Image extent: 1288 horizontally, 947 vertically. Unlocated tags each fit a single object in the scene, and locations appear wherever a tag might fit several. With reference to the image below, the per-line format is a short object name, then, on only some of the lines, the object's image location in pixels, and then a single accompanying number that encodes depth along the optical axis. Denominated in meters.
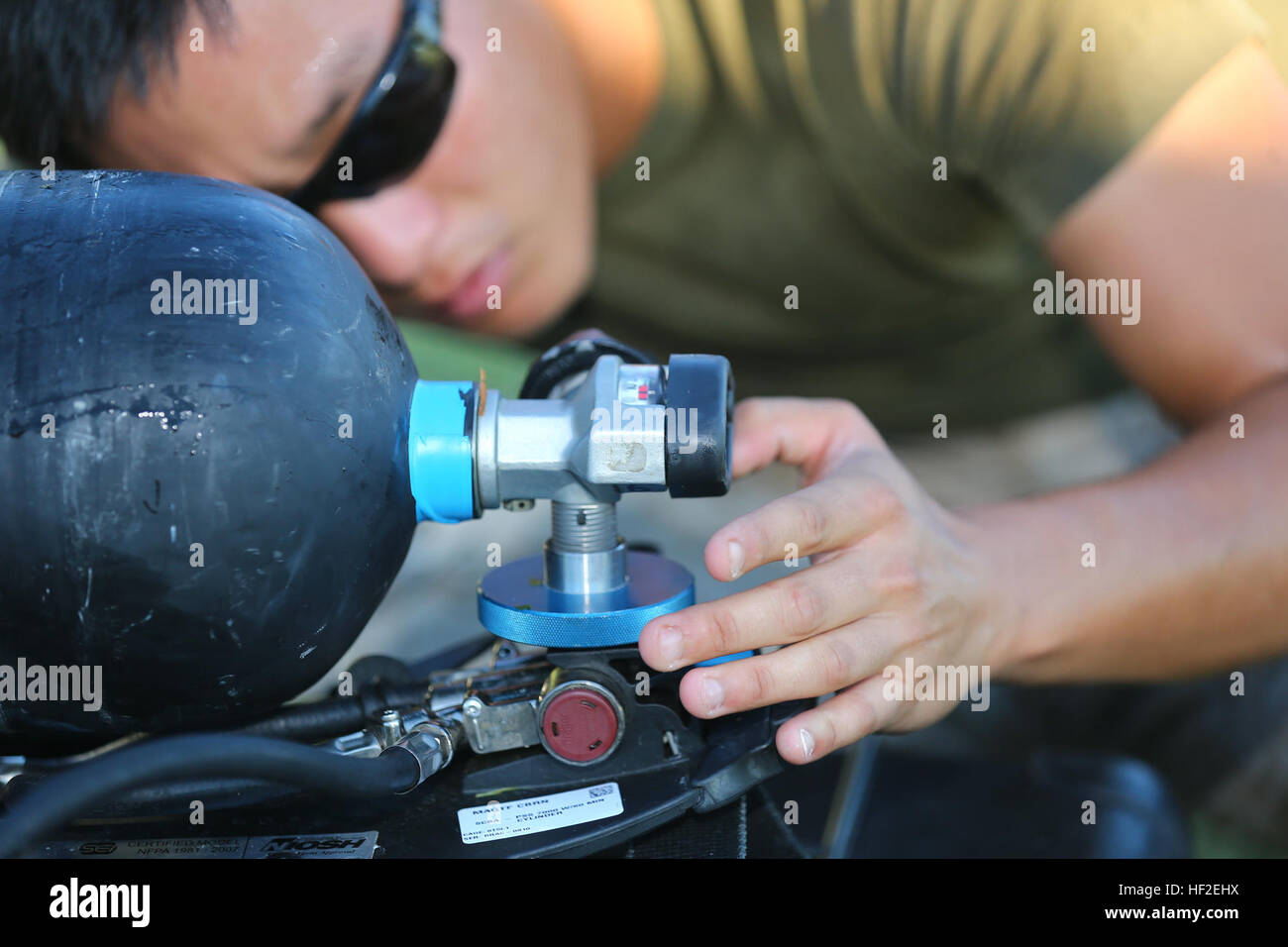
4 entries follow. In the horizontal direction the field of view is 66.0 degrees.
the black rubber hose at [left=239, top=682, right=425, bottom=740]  0.68
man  0.78
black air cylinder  0.53
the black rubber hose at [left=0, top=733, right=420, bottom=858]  0.45
